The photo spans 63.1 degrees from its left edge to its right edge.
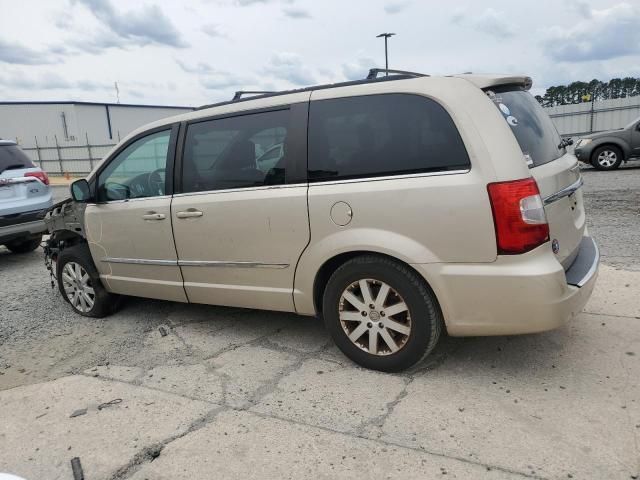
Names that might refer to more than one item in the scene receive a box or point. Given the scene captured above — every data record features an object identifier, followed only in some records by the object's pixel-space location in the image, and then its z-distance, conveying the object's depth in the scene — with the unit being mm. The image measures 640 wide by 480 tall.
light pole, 30891
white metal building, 38781
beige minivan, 2789
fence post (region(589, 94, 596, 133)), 20853
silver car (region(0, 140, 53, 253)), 6703
